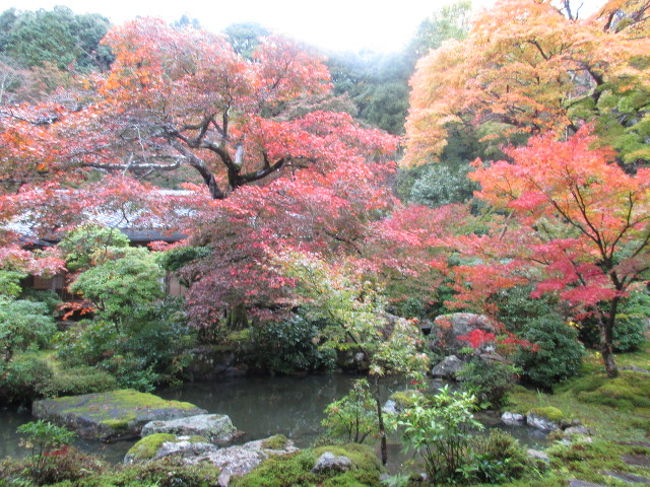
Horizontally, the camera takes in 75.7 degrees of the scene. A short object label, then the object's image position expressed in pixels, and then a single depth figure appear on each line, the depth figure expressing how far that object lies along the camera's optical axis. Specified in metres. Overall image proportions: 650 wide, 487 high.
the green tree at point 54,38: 18.31
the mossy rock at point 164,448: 4.29
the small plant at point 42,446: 3.08
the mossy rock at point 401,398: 5.77
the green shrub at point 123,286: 8.02
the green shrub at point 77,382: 6.52
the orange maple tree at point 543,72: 8.71
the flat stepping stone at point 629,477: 3.28
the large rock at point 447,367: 8.75
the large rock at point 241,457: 3.51
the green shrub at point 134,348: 7.46
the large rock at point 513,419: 5.96
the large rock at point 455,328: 9.62
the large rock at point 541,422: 5.58
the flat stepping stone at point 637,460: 3.74
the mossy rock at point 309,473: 3.22
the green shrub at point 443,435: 3.02
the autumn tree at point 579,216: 5.18
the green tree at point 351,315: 3.68
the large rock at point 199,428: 5.22
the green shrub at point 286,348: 9.02
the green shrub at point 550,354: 7.17
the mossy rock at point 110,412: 5.44
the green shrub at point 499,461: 3.01
